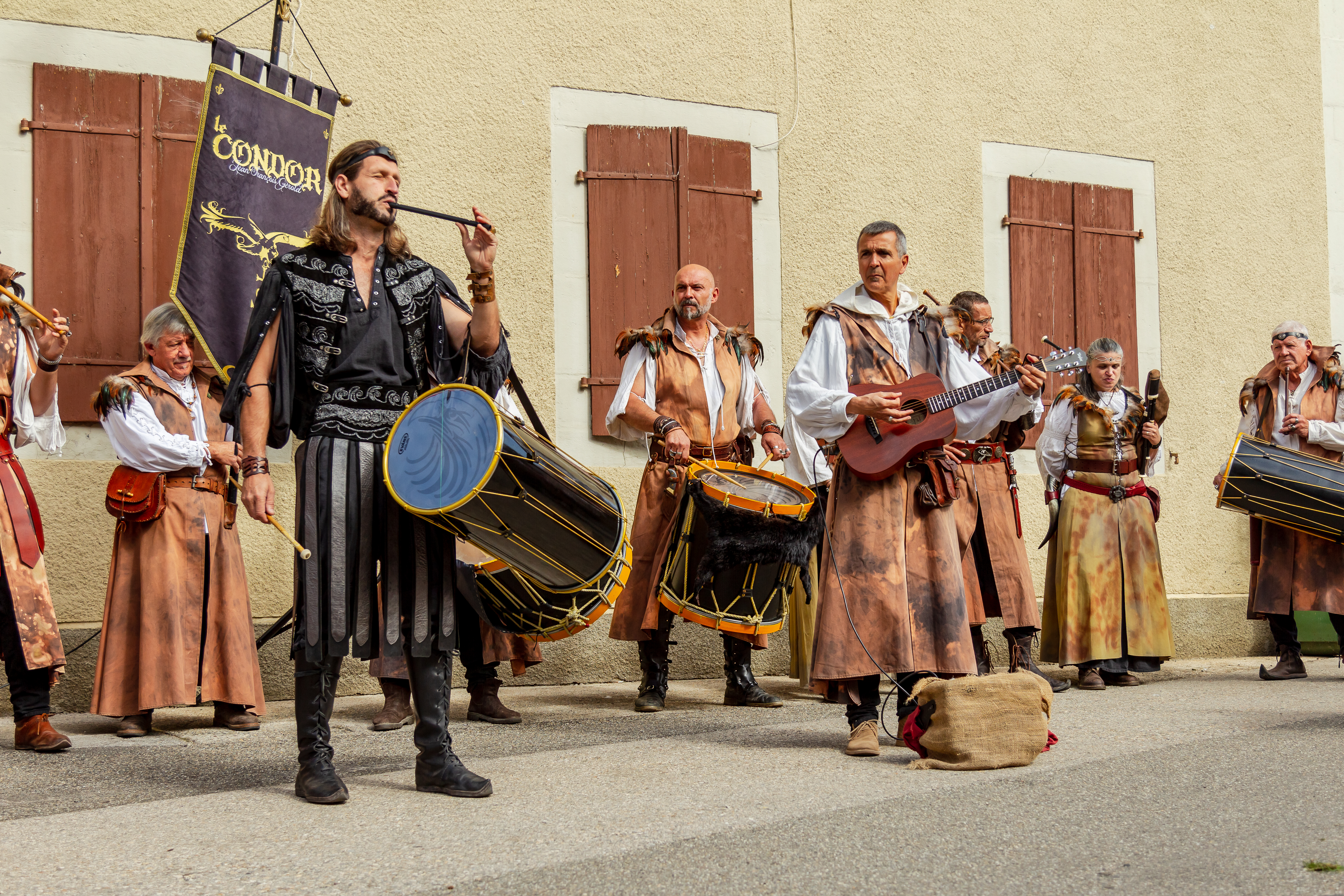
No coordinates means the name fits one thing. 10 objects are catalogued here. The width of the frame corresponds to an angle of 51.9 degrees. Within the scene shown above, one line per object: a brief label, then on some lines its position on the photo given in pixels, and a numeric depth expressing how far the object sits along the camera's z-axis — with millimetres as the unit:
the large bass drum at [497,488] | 3934
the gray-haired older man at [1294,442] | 7988
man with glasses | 7133
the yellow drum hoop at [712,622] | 6262
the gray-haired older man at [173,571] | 5809
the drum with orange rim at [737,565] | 5895
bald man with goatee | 6773
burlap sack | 4633
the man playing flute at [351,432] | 4090
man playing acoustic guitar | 5098
